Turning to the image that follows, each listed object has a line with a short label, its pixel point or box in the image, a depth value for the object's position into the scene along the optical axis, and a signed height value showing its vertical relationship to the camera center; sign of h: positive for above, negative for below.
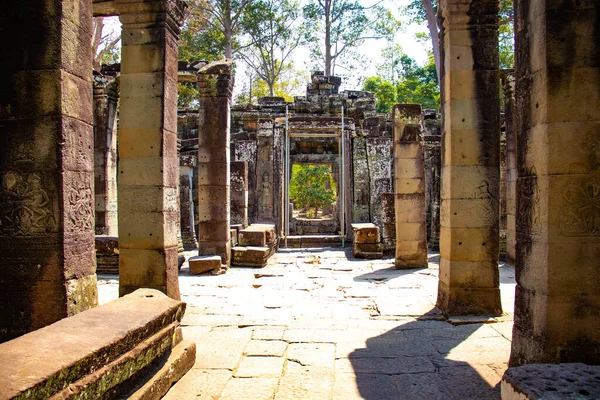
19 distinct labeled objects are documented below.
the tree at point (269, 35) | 25.34 +9.89
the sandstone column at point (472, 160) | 5.51 +0.46
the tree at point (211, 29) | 24.23 +9.45
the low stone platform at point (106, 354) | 2.17 -0.84
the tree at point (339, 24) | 27.94 +10.86
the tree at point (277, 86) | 33.75 +8.82
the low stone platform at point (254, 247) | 10.01 -1.08
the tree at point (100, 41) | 19.68 +7.25
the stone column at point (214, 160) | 9.46 +0.83
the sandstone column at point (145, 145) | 5.45 +0.67
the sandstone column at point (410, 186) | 9.54 +0.26
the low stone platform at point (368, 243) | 11.21 -1.12
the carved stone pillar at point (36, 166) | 3.51 +0.28
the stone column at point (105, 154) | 10.89 +1.16
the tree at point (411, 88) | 25.02 +6.20
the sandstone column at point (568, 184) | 3.00 +0.08
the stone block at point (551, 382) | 2.32 -1.01
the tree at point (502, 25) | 20.00 +8.04
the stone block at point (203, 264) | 8.91 -1.26
